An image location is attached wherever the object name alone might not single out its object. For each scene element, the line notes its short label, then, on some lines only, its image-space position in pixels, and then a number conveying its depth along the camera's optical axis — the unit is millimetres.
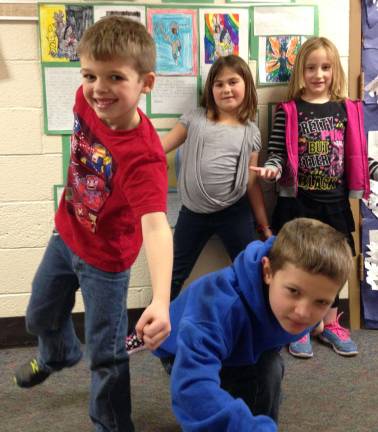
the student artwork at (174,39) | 2244
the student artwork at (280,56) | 2346
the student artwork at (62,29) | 2162
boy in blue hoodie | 1085
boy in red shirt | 1304
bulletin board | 2189
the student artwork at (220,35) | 2281
